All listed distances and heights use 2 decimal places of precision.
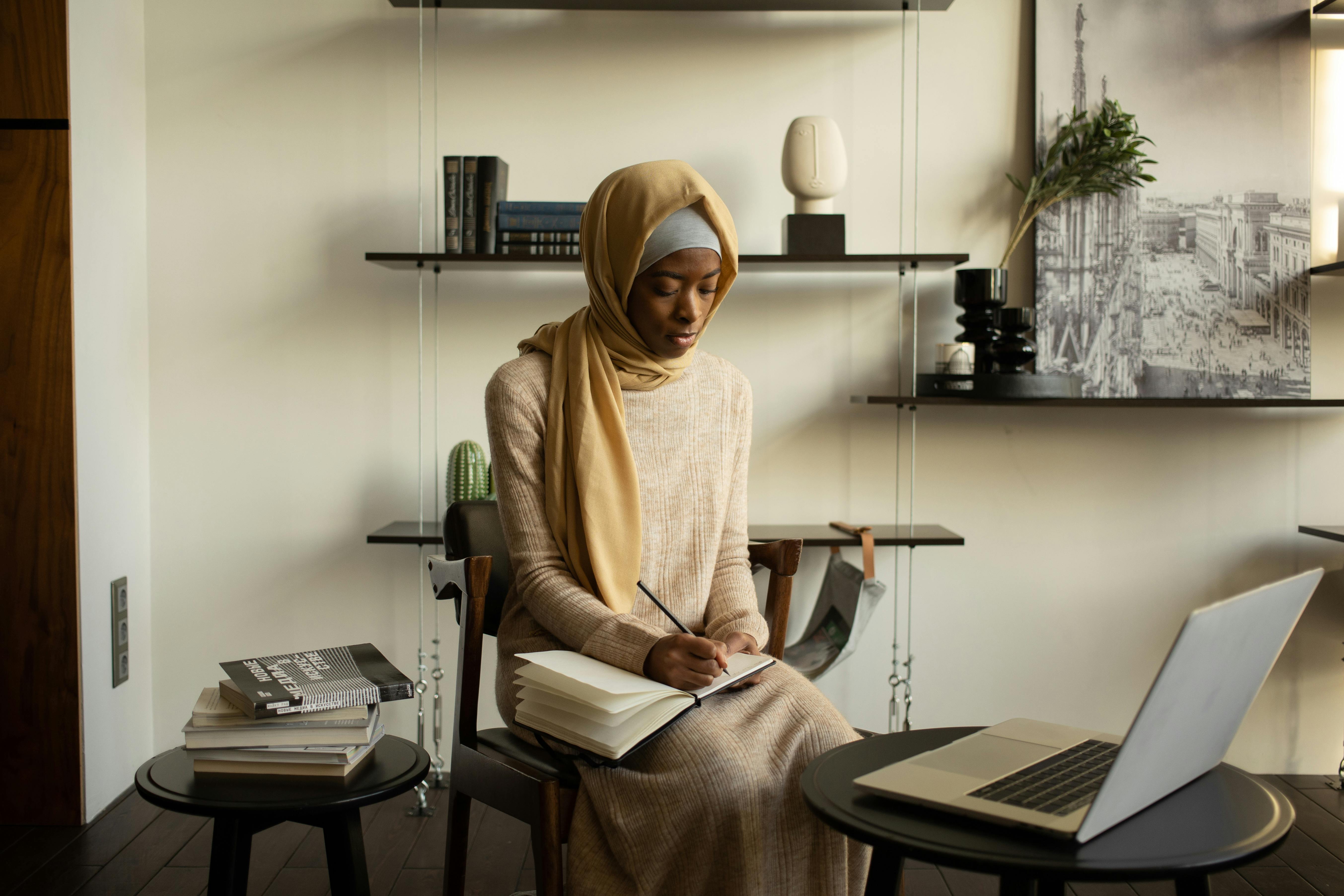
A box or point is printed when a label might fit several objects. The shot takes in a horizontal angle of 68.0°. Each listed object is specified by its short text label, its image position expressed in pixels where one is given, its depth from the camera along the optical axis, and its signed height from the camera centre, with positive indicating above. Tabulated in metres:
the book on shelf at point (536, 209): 2.41 +0.50
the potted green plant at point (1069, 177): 2.42 +0.61
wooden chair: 1.30 -0.48
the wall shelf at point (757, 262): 2.38 +0.38
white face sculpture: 2.41 +0.63
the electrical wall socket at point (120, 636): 2.43 -0.55
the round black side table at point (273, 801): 1.17 -0.46
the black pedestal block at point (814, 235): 2.43 +0.44
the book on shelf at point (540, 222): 2.40 +0.47
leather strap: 2.41 -0.33
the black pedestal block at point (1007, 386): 2.40 +0.08
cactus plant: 2.41 -0.14
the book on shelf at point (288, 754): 1.26 -0.43
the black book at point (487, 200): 2.40 +0.53
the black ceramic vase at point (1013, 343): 2.40 +0.18
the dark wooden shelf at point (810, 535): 2.41 -0.29
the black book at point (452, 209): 2.42 +0.50
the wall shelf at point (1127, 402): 2.38 +0.04
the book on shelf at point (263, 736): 1.26 -0.41
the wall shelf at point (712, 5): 2.48 +1.04
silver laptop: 0.79 -0.31
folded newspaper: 2.32 -0.49
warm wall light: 2.58 +0.79
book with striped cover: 1.28 -0.36
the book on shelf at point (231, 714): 1.26 -0.38
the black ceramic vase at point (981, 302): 2.40 +0.28
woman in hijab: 1.23 -0.19
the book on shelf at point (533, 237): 2.41 +0.44
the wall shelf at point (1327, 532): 2.42 -0.28
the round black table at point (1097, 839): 0.78 -0.35
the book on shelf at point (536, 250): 2.41 +0.40
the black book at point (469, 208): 2.41 +0.50
